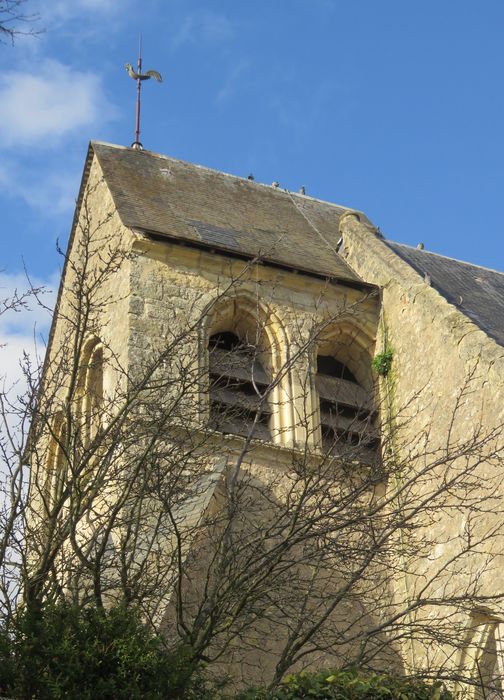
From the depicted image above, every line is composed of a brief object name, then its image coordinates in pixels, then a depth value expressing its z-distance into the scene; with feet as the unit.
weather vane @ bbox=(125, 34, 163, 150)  62.58
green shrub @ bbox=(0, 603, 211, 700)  20.40
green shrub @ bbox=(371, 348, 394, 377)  45.29
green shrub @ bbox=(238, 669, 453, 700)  25.68
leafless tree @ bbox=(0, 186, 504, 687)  24.08
